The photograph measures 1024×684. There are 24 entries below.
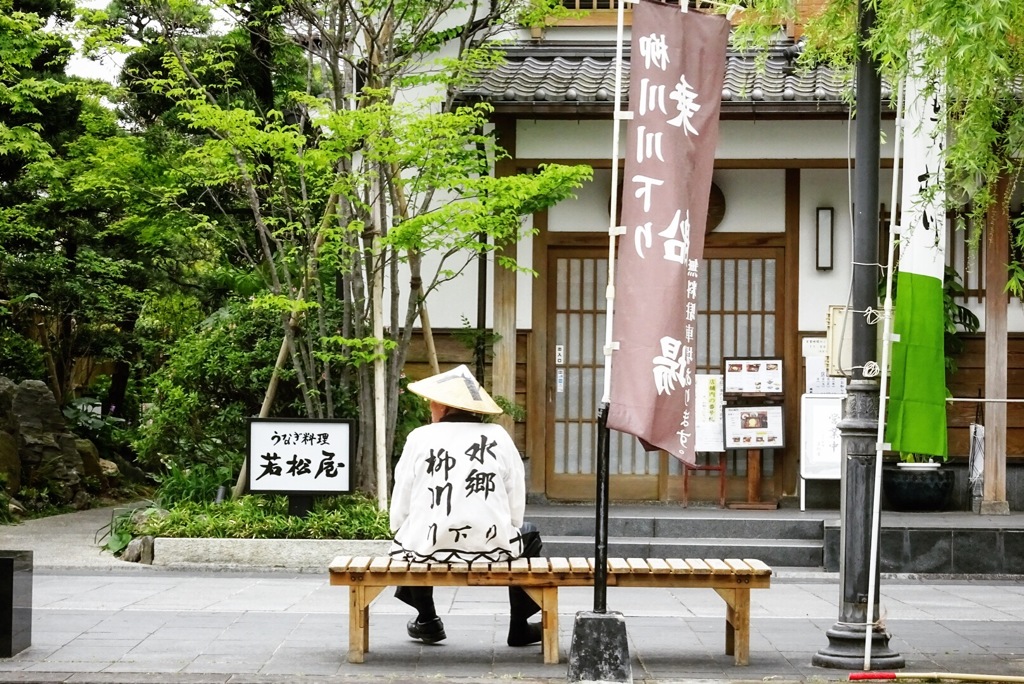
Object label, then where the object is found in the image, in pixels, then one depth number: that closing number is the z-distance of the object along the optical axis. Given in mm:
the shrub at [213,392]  13672
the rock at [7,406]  17328
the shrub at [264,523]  12125
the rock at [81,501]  17812
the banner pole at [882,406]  7031
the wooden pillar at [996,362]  13328
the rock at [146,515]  12622
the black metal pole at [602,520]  6754
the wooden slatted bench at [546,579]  7234
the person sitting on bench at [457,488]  7371
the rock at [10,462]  16469
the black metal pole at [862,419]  7324
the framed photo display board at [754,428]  14023
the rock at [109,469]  20166
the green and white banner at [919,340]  7223
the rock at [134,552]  12273
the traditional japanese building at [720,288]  14039
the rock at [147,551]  12133
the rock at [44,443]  17422
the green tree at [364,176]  11945
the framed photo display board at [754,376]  14117
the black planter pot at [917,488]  13523
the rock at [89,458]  19359
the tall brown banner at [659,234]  6812
